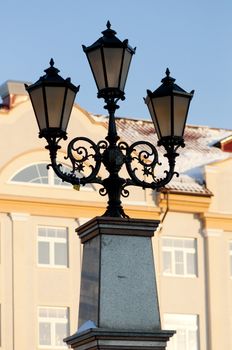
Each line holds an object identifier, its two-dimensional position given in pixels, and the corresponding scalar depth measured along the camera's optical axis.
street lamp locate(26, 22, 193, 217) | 10.89
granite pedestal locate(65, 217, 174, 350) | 10.06
